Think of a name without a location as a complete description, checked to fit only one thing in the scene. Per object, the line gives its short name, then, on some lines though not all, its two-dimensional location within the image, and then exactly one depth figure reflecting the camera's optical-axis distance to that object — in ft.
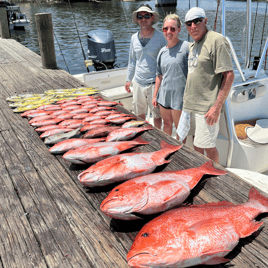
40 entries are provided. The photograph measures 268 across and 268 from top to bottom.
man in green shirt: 8.79
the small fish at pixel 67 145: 7.47
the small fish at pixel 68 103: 11.12
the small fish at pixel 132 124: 8.80
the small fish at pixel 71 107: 10.74
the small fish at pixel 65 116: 10.00
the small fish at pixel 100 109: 10.37
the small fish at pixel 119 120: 9.20
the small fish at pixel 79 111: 10.35
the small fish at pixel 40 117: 9.65
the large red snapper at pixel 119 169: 5.67
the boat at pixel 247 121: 13.05
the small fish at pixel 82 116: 9.84
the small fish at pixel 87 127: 8.75
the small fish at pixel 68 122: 9.33
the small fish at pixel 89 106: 10.74
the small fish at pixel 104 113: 9.95
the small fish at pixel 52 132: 8.45
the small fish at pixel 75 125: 9.09
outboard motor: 26.86
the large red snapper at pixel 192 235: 3.73
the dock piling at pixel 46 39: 17.81
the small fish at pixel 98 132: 8.23
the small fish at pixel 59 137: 8.00
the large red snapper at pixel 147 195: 4.53
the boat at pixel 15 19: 78.28
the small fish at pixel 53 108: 10.74
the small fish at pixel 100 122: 9.16
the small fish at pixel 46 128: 8.89
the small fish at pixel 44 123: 9.37
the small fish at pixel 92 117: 9.56
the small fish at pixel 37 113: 10.21
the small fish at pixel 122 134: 7.87
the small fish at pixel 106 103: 10.83
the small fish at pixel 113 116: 9.48
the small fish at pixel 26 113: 10.34
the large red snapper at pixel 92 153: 6.66
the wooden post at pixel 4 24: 33.41
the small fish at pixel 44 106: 10.91
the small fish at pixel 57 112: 10.31
